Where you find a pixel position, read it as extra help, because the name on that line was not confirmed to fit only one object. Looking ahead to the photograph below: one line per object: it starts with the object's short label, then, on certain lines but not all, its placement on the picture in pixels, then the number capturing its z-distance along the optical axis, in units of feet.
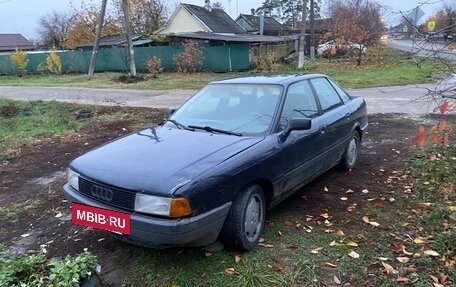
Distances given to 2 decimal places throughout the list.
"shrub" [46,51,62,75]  98.20
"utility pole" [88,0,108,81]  74.28
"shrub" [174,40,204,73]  81.25
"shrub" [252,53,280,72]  77.71
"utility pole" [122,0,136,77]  71.56
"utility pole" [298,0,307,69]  74.54
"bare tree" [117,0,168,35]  140.26
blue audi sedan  9.43
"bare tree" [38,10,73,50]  205.72
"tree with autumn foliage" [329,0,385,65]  84.69
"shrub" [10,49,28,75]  99.26
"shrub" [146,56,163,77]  84.74
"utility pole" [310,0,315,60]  95.95
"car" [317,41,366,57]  90.70
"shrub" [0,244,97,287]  8.42
